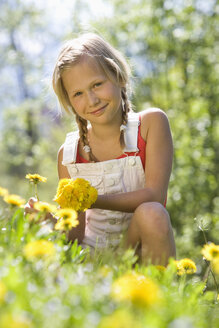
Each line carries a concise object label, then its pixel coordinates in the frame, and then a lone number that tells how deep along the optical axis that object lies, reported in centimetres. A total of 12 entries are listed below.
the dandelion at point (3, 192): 140
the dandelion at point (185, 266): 143
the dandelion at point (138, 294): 77
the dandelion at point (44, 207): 132
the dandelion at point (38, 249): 104
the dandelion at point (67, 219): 129
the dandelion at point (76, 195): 142
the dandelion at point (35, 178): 153
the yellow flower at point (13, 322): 69
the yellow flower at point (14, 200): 135
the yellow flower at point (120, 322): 71
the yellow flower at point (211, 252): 136
